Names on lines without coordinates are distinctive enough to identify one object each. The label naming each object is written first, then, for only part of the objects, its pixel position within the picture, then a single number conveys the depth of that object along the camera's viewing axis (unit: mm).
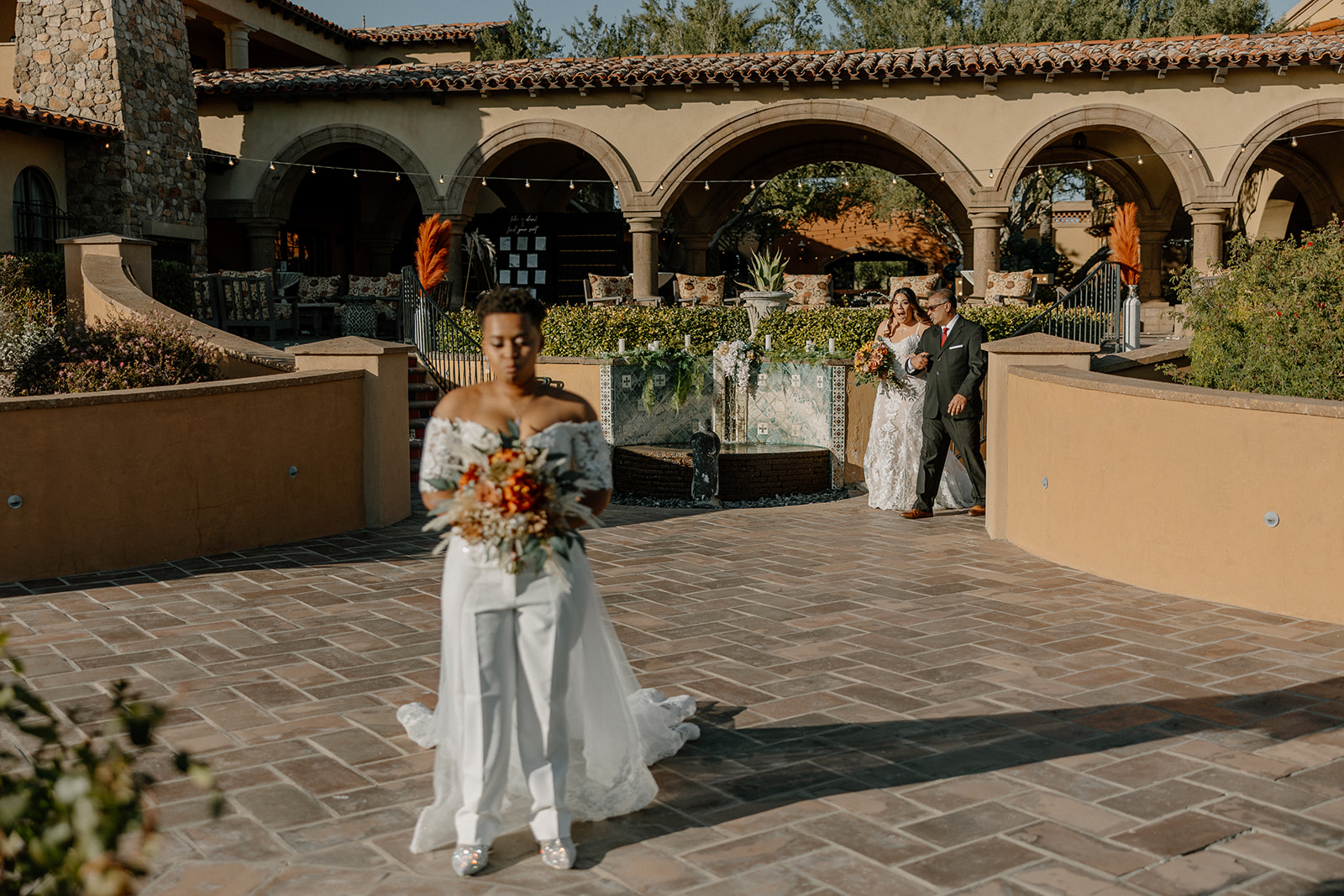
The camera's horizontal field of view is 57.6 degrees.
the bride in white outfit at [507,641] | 3592
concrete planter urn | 12859
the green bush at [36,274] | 13578
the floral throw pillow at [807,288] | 18344
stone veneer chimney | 17547
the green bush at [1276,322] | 8219
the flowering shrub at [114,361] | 9523
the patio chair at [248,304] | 17234
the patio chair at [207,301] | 17375
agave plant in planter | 12859
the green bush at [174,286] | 16031
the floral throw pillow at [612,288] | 19969
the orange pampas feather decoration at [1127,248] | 16406
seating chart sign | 24062
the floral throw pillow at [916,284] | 18078
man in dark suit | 9406
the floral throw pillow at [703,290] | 18531
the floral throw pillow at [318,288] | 19781
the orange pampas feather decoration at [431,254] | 15438
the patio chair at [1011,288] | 18344
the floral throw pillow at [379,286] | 19578
